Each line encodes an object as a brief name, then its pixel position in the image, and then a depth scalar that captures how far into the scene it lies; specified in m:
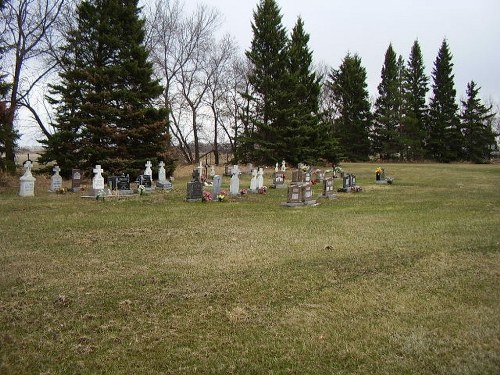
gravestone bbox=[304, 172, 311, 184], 19.77
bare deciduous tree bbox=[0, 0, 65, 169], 24.03
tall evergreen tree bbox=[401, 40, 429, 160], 44.50
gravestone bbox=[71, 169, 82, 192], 16.42
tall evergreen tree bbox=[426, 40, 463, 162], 46.09
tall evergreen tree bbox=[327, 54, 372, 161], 43.69
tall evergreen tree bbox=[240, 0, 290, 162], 31.28
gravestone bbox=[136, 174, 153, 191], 16.22
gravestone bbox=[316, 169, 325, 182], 22.38
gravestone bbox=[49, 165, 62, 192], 16.59
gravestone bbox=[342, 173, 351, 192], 16.80
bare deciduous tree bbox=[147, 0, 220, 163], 37.16
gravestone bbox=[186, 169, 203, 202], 13.68
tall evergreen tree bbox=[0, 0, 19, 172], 16.25
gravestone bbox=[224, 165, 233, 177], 27.19
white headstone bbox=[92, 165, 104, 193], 14.65
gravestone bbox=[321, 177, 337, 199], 14.58
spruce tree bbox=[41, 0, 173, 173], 20.69
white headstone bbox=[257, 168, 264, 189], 16.78
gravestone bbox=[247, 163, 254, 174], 28.43
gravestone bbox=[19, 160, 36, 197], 14.68
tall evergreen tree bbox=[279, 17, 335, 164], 30.72
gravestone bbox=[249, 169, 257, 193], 16.52
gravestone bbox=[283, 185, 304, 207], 12.79
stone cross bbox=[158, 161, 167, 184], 19.88
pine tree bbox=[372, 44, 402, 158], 44.34
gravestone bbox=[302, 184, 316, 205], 12.86
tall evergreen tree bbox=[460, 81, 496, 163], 45.25
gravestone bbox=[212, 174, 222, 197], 14.34
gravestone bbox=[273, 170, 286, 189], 18.82
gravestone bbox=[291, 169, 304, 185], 18.72
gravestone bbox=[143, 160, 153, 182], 17.72
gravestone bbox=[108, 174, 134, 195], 15.27
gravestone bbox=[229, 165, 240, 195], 15.13
